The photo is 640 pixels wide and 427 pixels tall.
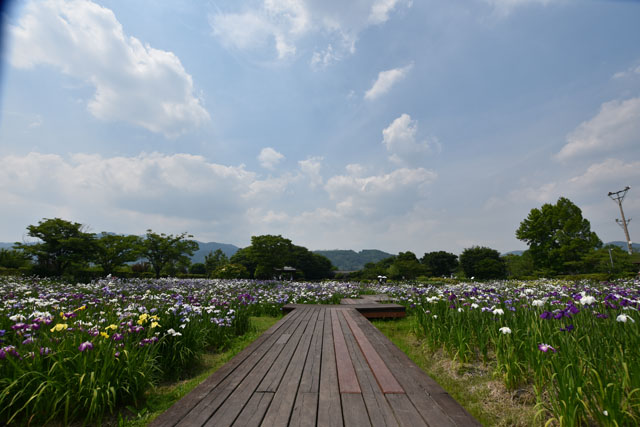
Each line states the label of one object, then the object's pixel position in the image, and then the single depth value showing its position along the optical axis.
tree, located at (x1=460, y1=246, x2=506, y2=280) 50.53
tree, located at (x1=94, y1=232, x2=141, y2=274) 20.91
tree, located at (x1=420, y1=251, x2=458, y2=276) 58.02
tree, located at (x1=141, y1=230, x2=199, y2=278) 25.08
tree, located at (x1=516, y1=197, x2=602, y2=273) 30.97
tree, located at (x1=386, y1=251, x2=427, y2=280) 31.45
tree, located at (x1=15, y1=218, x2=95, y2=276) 19.08
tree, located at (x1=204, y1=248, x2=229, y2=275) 51.44
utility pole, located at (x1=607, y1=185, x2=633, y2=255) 27.88
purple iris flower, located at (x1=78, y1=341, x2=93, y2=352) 2.82
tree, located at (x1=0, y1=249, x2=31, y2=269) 23.22
